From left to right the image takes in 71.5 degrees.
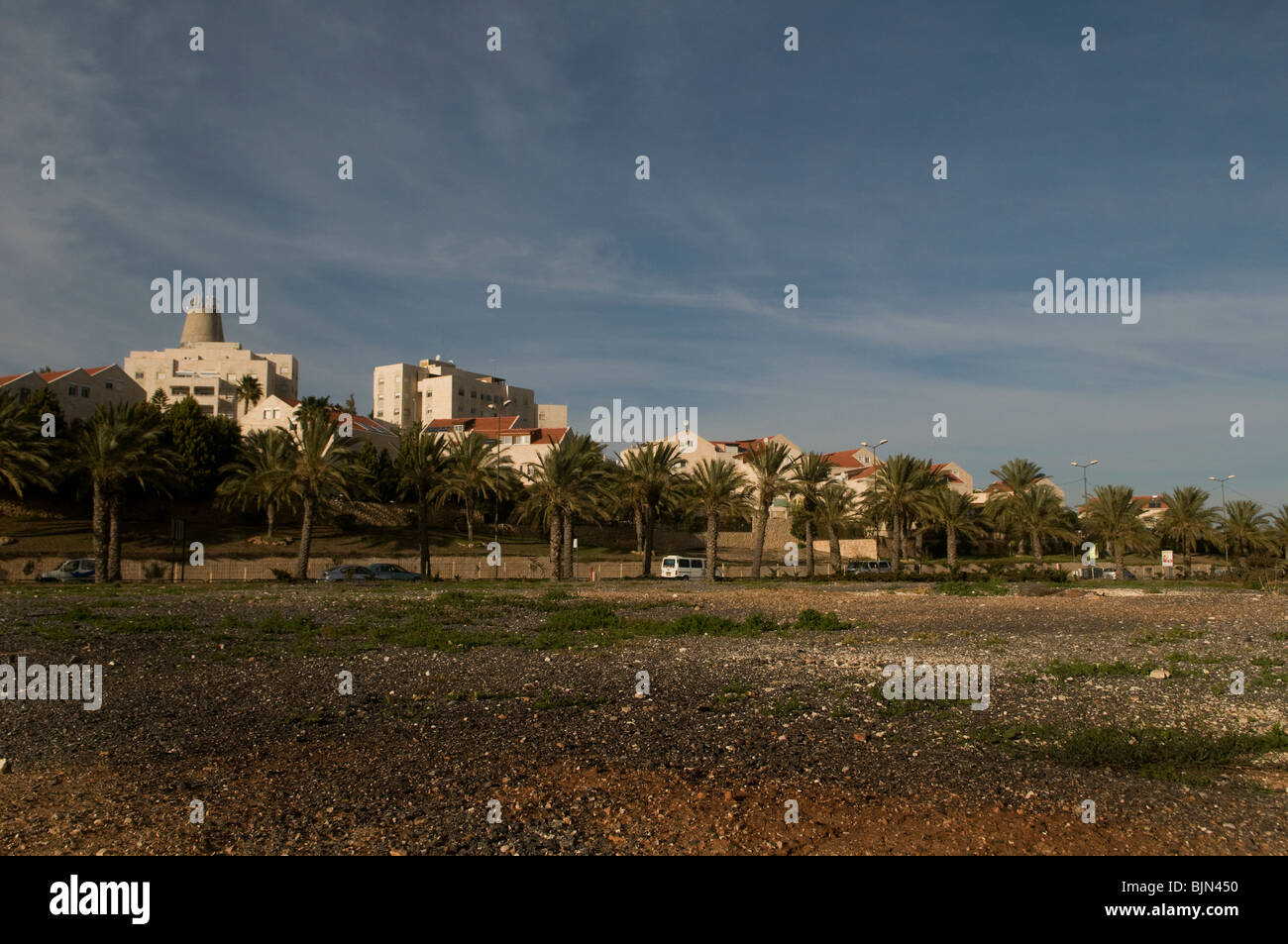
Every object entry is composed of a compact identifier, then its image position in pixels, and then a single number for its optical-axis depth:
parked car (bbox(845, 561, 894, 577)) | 65.31
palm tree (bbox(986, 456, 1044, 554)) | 76.18
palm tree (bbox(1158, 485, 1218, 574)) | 65.81
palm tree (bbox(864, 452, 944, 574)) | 55.50
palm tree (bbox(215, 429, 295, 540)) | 53.09
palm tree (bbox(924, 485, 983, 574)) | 57.53
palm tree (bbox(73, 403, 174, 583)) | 41.66
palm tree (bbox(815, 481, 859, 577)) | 58.50
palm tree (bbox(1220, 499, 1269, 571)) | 68.88
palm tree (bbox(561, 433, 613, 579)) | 47.88
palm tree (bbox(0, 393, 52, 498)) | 46.66
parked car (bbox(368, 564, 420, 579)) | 47.22
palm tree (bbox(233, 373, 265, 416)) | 107.69
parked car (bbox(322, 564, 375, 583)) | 46.52
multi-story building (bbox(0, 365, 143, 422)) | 74.62
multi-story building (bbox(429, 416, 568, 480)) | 96.94
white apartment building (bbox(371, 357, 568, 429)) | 134.00
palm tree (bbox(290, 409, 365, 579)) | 46.12
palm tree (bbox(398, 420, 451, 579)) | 52.72
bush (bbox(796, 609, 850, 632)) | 22.20
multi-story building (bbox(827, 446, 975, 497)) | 105.81
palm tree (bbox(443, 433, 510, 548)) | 66.62
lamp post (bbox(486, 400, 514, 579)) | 67.62
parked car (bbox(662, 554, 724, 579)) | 58.06
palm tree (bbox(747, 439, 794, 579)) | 51.59
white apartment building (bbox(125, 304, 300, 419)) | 110.69
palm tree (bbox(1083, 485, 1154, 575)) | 59.72
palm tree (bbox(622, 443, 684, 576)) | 53.78
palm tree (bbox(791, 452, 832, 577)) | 54.69
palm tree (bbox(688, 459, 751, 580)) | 51.91
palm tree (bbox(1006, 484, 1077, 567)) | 60.53
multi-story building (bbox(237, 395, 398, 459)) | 93.19
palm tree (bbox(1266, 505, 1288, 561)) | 69.75
